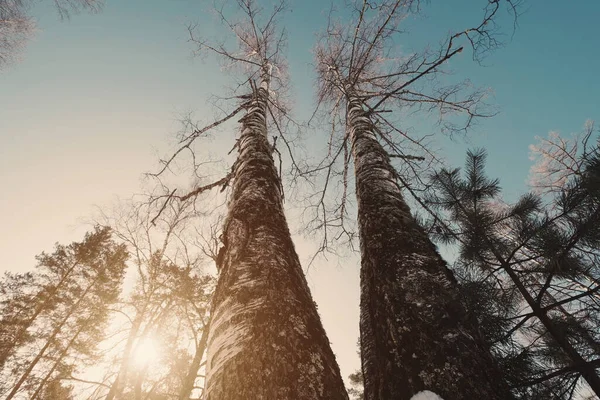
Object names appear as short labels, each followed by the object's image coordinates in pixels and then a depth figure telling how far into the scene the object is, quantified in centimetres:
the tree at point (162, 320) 768
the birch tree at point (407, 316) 98
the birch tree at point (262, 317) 85
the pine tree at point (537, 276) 151
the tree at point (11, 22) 555
